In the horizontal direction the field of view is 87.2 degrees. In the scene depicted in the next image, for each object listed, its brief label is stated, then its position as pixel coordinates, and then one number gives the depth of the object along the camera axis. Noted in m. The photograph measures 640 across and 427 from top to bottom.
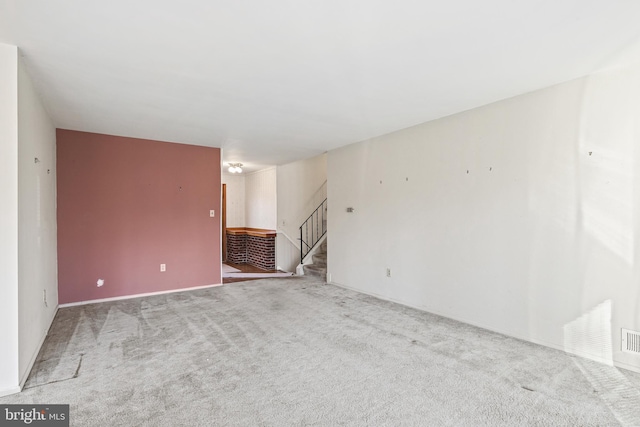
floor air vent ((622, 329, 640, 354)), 2.54
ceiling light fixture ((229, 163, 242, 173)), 7.30
